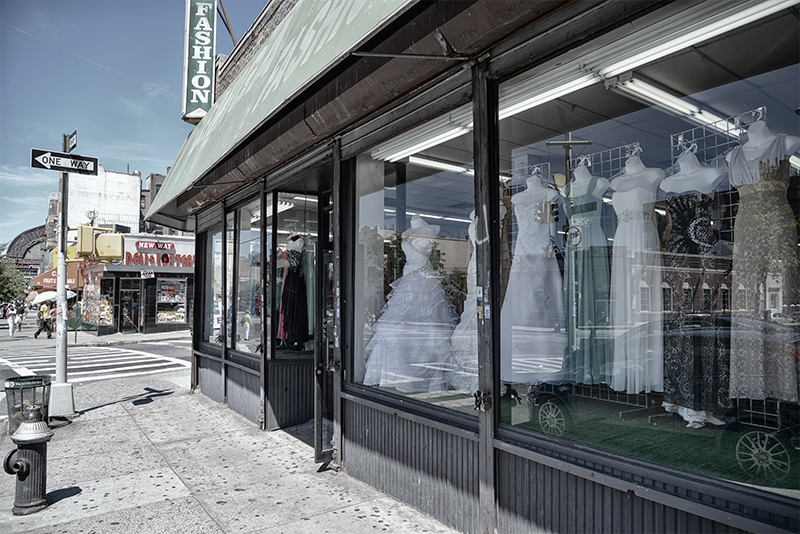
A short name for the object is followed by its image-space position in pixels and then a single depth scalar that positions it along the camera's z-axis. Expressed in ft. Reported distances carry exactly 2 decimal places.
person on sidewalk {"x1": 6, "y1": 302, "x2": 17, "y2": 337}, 76.22
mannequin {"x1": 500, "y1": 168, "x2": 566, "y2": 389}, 12.17
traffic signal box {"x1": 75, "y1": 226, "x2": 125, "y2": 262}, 41.16
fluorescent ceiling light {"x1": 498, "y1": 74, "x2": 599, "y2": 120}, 10.69
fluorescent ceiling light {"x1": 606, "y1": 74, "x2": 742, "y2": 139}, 10.60
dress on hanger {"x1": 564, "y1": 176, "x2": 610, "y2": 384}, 11.93
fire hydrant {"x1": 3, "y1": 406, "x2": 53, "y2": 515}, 13.93
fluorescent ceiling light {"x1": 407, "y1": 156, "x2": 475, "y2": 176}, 14.11
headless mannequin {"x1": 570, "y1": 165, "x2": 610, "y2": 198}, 12.82
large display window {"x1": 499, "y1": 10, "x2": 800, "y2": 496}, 9.36
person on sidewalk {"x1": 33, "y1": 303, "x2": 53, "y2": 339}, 73.46
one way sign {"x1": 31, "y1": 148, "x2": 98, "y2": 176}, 25.07
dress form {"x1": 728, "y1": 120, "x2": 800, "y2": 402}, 9.25
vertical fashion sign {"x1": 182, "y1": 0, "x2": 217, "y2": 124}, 33.22
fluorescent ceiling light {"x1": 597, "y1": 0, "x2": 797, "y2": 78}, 8.04
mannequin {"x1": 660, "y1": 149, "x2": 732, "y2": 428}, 10.73
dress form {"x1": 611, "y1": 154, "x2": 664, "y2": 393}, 11.62
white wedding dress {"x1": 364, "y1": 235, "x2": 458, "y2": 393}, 15.49
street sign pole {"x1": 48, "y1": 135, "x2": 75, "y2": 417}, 25.14
